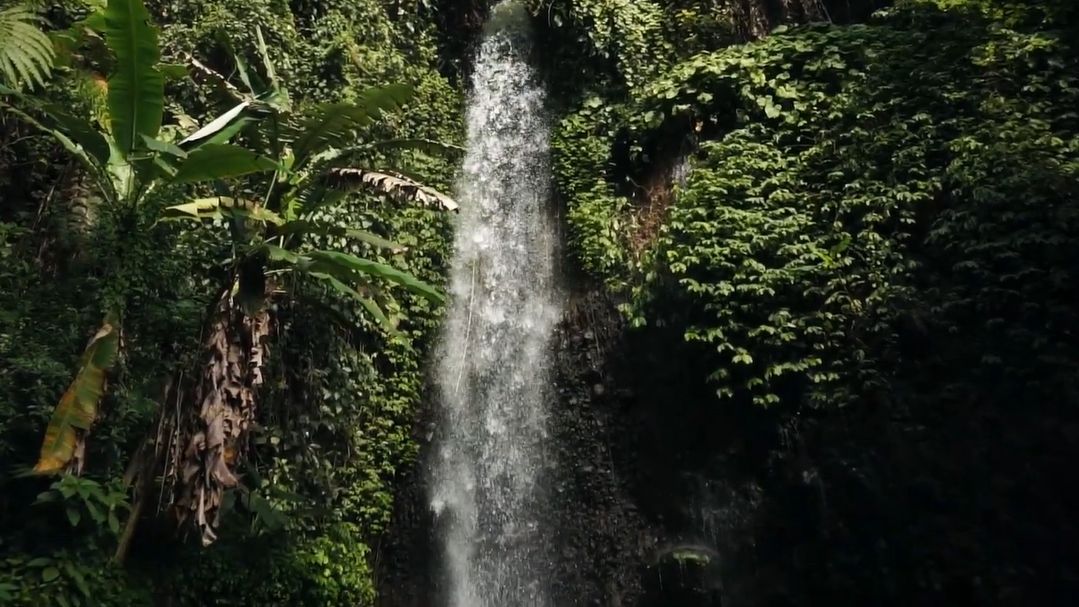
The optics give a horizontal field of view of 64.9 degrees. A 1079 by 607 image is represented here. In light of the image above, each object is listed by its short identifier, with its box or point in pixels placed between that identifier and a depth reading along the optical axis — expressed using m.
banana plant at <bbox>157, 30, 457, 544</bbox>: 6.27
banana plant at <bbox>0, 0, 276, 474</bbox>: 5.93
